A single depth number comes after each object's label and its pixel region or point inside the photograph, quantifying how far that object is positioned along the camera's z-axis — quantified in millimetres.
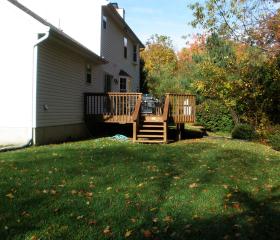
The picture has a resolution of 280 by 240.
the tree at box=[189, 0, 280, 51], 11175
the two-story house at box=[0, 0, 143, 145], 9169
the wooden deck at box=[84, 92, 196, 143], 11224
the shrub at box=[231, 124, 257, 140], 13214
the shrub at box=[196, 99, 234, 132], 17224
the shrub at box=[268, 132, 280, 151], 10658
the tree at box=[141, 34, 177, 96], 25524
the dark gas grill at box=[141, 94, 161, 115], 12828
